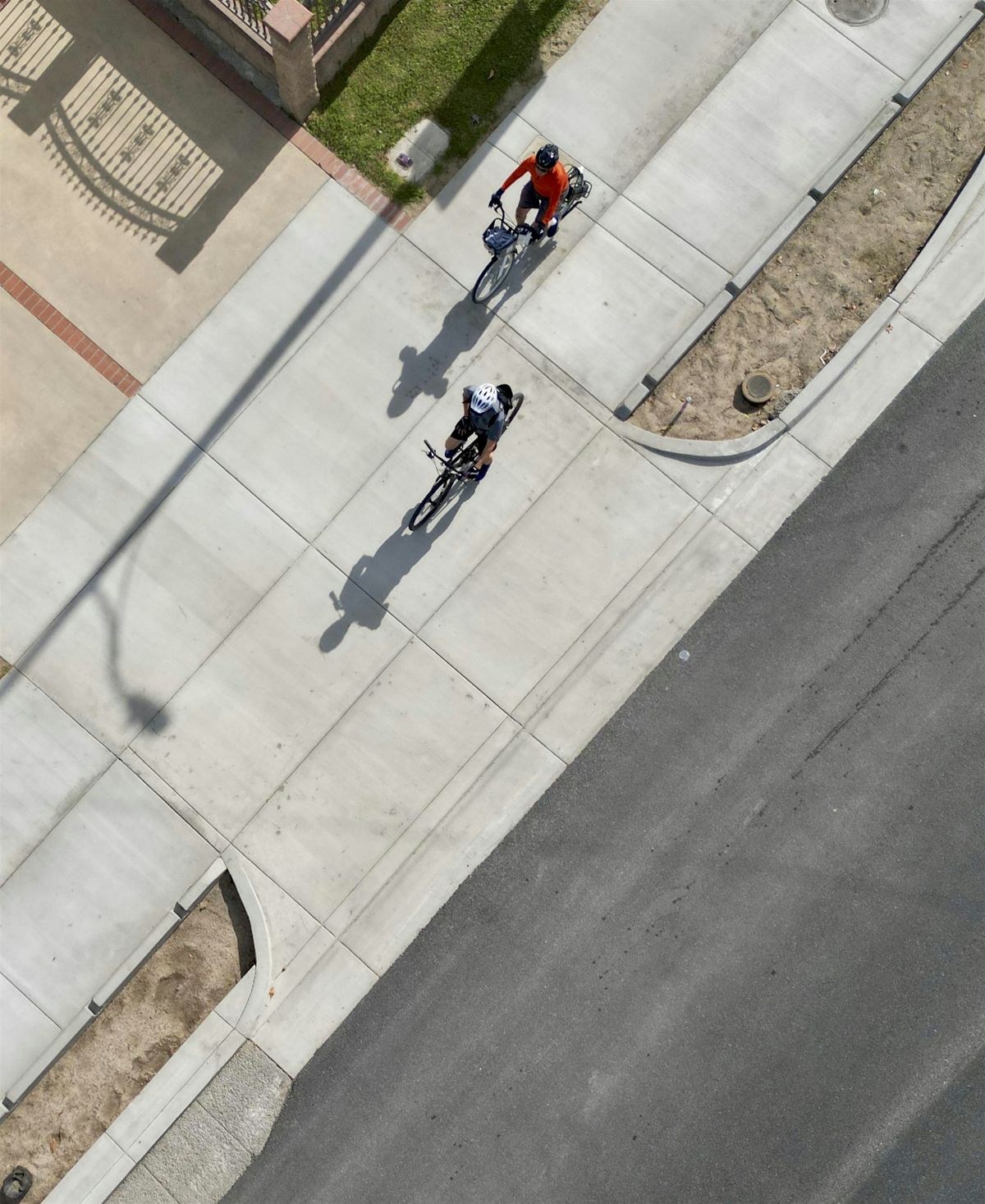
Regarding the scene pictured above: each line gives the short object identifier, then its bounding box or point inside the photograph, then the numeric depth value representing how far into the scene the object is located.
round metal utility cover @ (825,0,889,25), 12.41
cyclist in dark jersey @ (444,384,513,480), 10.77
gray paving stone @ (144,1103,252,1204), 11.77
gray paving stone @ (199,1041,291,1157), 11.80
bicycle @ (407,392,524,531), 11.38
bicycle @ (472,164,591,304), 11.63
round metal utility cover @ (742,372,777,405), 12.12
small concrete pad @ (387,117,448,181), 12.48
